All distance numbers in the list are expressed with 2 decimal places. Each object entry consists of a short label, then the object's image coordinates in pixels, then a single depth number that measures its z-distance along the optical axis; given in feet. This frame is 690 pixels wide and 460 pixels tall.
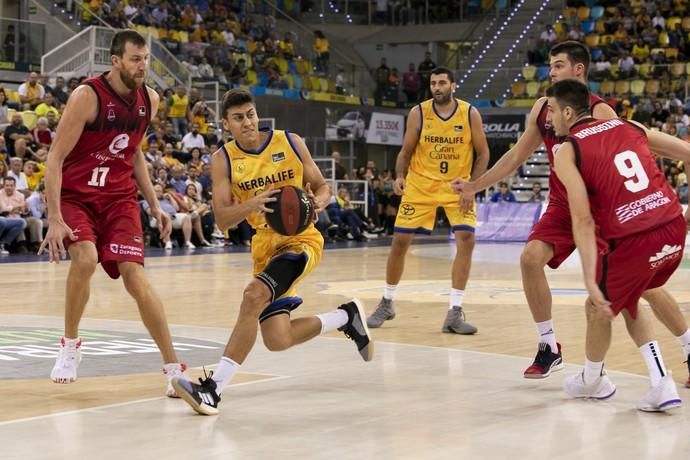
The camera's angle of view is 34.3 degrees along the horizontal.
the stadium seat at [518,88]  99.46
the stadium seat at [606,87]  95.30
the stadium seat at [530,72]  99.25
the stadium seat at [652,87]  93.29
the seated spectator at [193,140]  73.20
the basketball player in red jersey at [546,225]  21.09
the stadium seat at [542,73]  98.32
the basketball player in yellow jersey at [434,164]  29.37
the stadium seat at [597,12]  108.58
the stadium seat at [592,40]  105.06
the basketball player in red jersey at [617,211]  17.01
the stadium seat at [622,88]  94.53
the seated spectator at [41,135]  61.00
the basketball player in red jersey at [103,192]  19.34
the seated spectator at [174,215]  61.52
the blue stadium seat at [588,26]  107.34
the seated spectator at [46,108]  63.87
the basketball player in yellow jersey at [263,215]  18.34
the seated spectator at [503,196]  81.10
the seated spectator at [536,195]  82.09
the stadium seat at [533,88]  99.02
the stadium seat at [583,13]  108.68
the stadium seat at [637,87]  93.76
